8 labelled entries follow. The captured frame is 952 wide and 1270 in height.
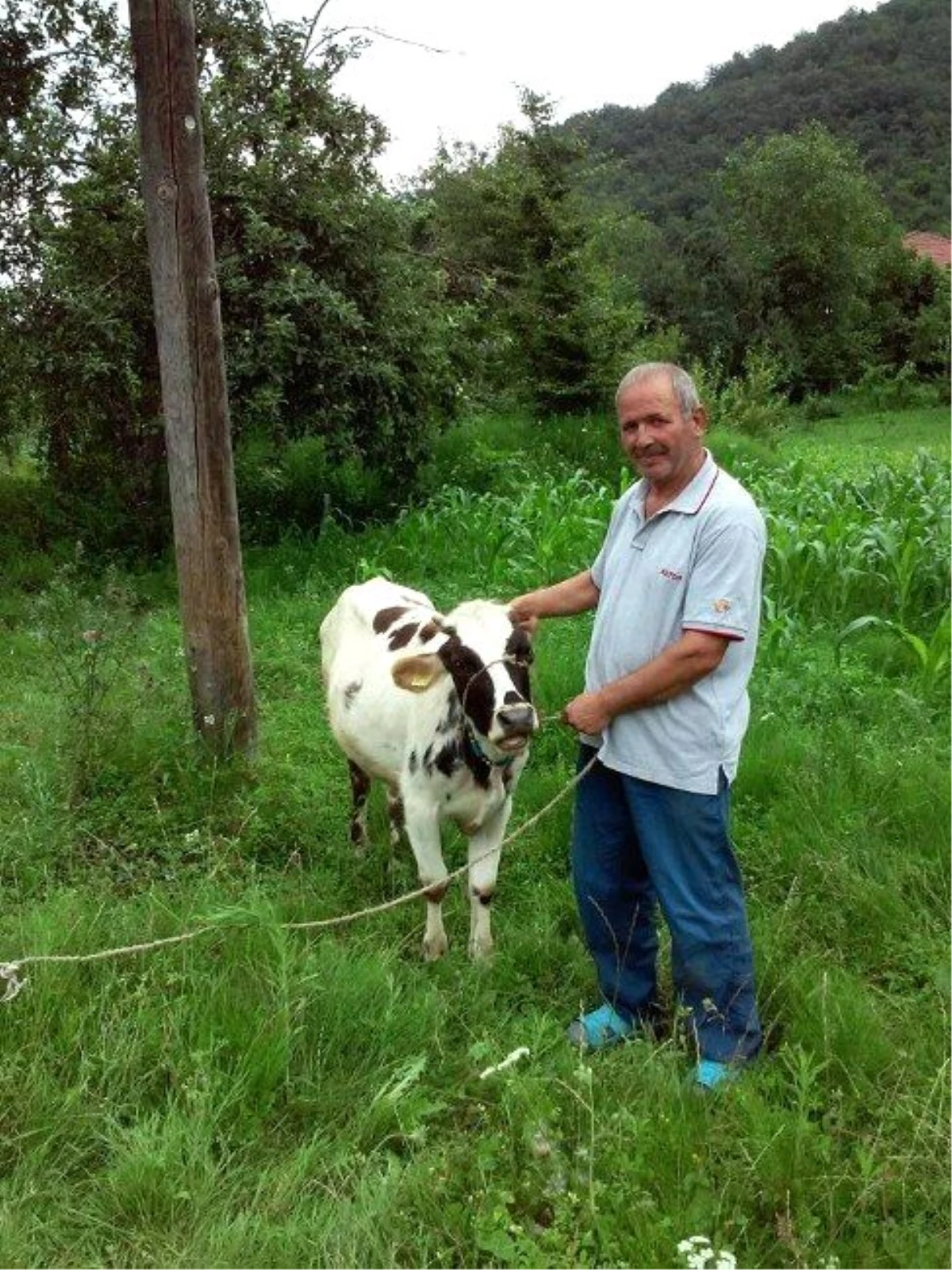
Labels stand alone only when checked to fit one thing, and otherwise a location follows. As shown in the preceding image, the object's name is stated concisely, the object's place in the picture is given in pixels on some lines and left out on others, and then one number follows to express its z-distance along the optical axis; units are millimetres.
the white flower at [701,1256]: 2127
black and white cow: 3637
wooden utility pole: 4496
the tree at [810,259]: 32438
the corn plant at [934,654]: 5867
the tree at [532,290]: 12141
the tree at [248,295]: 9336
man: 2988
